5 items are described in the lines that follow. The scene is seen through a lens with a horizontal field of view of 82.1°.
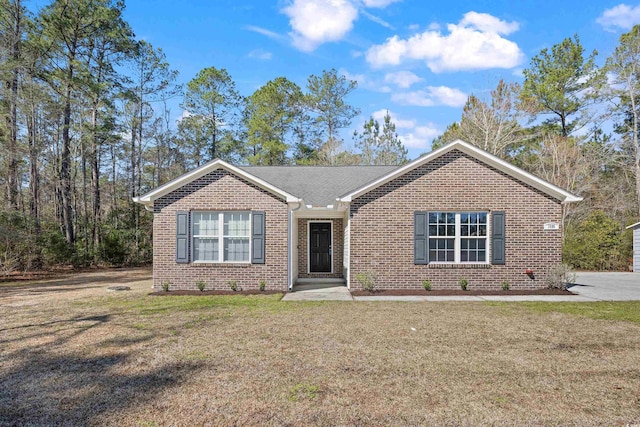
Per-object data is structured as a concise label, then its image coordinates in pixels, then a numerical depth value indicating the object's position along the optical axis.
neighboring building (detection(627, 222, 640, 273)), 16.98
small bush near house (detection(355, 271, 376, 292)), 10.62
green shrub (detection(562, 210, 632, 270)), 17.83
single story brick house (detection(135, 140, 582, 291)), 10.70
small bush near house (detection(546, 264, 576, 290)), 10.55
